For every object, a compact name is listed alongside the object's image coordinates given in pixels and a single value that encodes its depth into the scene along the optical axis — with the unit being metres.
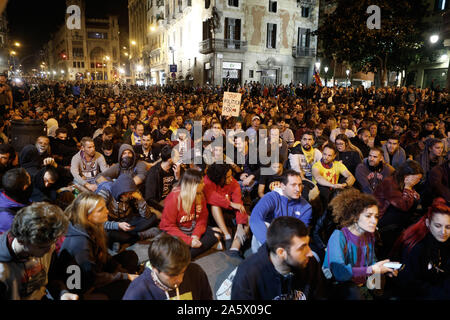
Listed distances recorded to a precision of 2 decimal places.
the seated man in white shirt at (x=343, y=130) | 8.31
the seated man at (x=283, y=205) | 3.95
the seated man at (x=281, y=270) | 2.52
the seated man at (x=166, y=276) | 2.35
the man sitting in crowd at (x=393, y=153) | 6.50
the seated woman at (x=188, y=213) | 4.11
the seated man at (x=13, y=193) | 3.53
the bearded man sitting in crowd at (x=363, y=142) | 7.59
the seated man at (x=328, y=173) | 5.40
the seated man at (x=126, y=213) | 4.50
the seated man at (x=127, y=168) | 5.70
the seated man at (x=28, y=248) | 2.49
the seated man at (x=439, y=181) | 5.08
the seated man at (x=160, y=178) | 5.41
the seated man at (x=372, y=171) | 5.33
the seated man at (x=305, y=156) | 6.13
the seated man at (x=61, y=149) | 7.18
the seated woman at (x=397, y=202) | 4.32
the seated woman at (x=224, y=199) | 4.81
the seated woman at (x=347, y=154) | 6.32
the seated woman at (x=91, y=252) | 3.08
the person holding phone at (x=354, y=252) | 3.07
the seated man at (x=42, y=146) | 5.90
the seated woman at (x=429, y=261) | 3.09
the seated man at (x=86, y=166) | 5.83
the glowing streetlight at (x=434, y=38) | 17.22
